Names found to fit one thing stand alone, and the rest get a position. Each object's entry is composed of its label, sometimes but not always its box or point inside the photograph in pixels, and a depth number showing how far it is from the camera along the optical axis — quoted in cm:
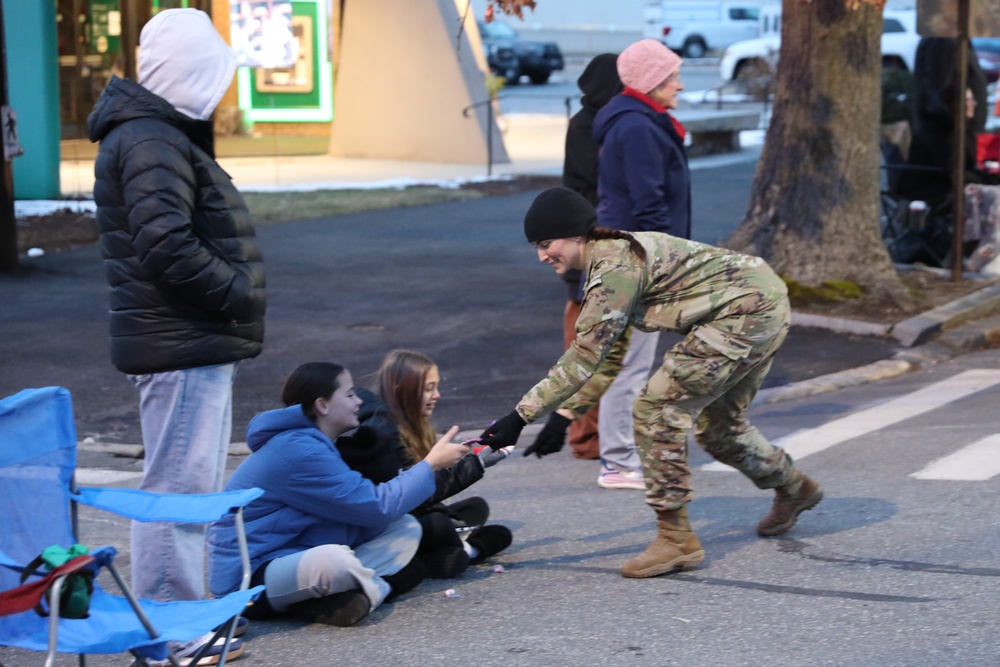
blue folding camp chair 359
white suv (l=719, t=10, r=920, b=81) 2974
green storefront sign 2075
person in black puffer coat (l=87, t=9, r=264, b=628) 414
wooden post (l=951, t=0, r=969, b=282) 1103
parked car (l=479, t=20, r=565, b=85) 3891
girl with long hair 487
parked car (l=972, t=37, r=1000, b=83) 3092
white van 4769
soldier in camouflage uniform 479
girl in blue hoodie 459
